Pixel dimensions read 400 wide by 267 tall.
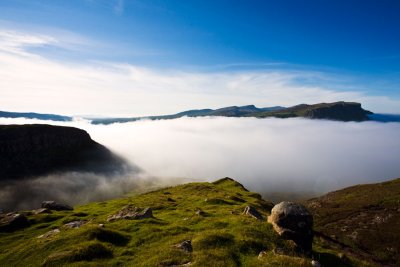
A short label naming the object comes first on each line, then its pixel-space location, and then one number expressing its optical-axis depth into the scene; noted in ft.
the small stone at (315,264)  88.45
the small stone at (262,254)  95.21
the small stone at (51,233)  142.08
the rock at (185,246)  101.91
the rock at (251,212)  164.00
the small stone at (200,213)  176.45
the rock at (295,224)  112.27
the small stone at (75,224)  162.73
